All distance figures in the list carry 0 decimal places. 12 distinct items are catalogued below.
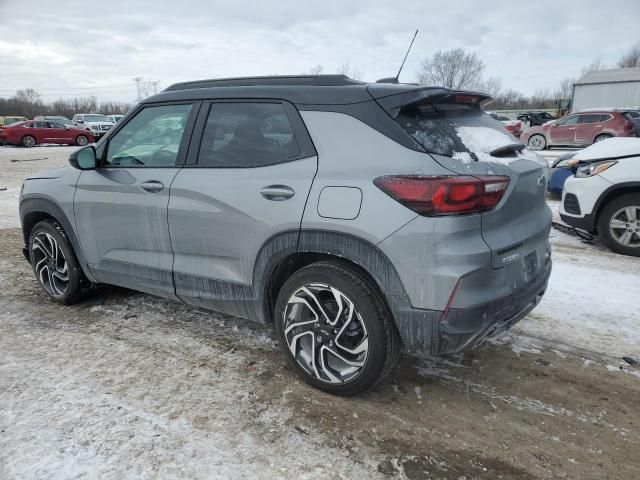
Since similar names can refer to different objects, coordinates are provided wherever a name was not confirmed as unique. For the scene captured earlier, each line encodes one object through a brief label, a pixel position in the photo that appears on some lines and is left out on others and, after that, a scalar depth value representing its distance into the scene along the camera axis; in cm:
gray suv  229
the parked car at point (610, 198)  533
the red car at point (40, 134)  2472
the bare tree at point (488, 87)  6738
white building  4019
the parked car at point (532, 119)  2830
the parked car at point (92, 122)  2914
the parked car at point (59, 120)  2593
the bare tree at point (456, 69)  5809
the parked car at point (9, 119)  3630
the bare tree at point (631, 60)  8216
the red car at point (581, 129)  1692
